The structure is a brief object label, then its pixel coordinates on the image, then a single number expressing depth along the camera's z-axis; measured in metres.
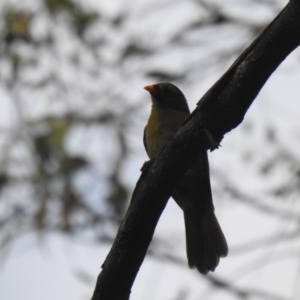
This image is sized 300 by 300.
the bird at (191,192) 8.05
